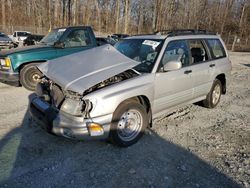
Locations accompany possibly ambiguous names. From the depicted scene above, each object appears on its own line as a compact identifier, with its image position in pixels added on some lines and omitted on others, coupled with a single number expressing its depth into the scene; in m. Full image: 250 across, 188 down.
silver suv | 2.99
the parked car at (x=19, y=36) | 22.53
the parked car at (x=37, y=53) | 6.05
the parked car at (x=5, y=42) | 15.31
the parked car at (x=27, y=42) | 10.07
